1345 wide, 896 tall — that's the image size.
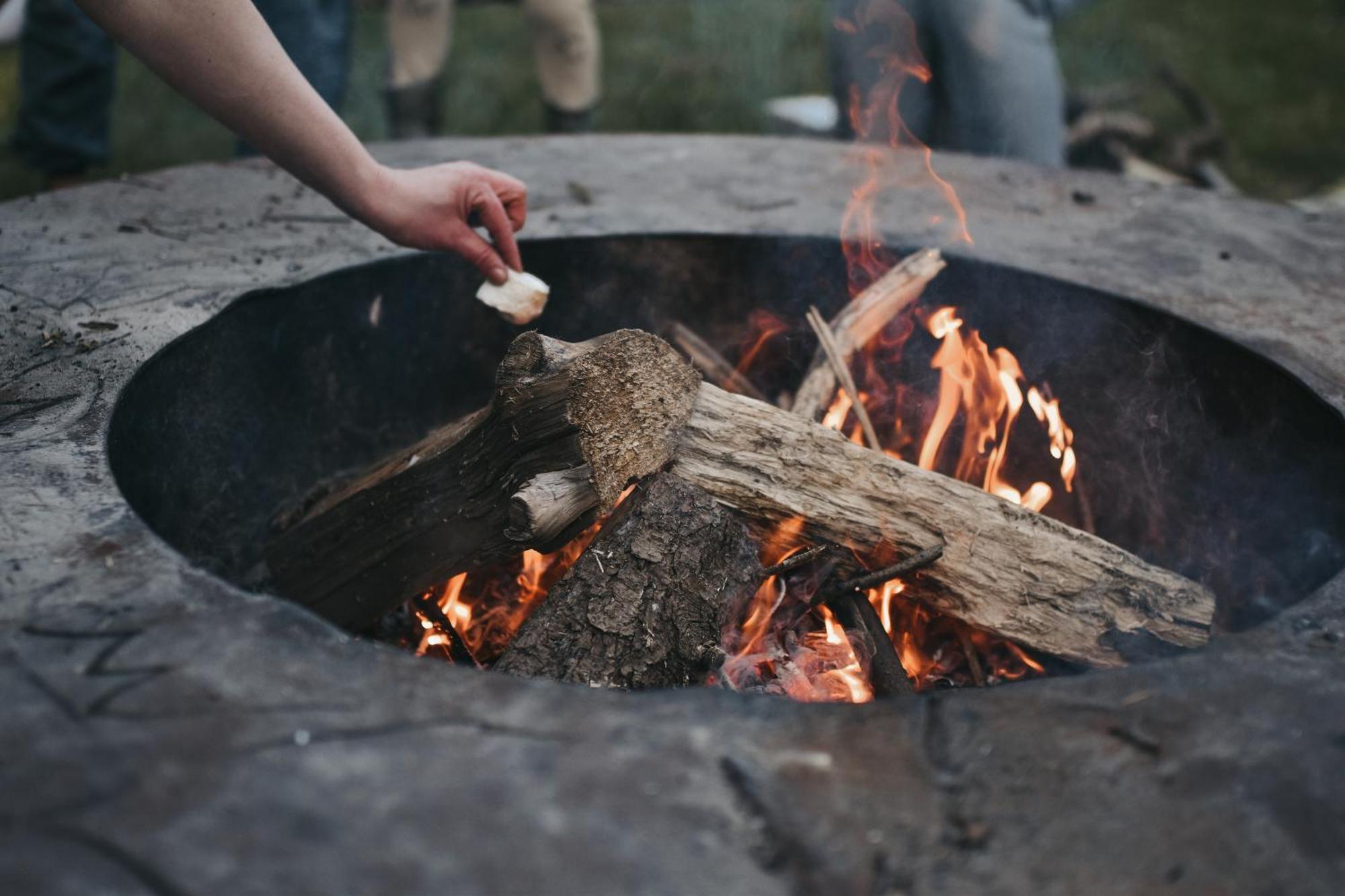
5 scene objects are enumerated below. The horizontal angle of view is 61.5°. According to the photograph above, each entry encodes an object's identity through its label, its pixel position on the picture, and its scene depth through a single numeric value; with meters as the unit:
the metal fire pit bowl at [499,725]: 1.08
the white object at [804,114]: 5.15
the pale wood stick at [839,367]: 2.27
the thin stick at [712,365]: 2.48
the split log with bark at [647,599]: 1.67
